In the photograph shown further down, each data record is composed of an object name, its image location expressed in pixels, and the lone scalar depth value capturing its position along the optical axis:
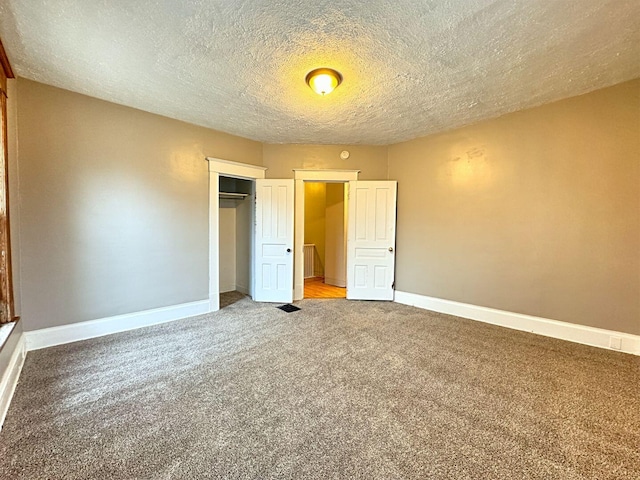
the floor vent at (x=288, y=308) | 4.10
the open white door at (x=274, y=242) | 4.51
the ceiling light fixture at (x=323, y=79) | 2.41
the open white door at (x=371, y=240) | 4.64
